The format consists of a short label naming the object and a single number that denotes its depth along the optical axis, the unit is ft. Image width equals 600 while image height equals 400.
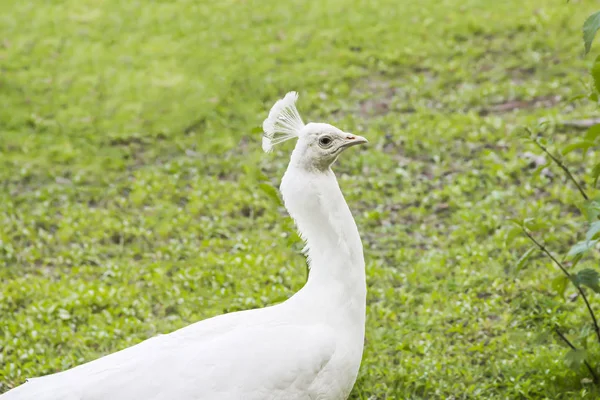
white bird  24.99
